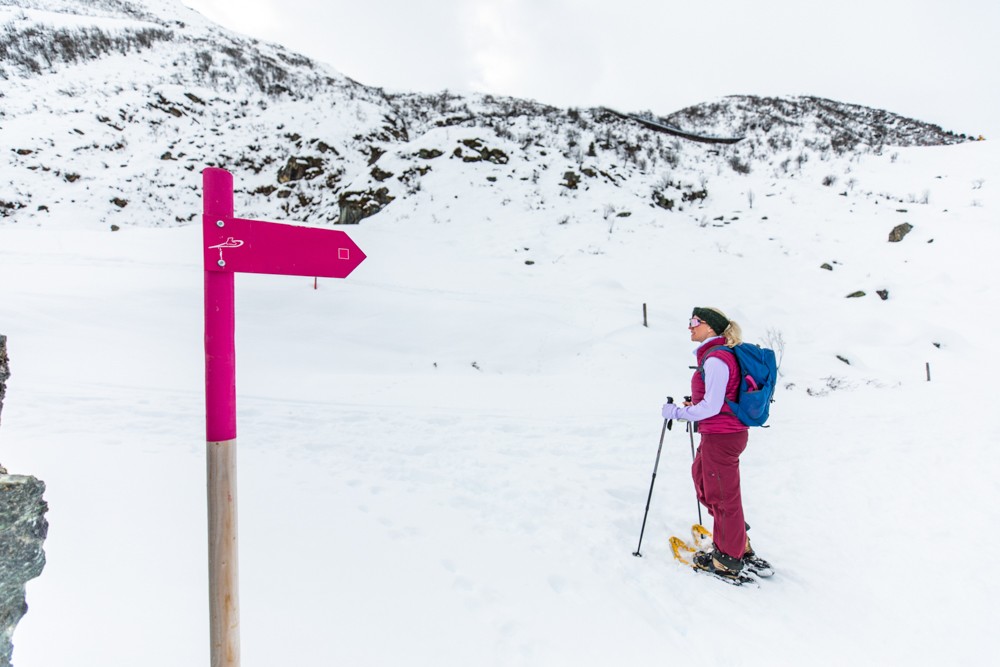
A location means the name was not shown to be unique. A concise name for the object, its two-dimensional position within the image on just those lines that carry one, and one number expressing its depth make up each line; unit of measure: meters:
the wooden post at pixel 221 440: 1.54
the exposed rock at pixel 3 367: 1.74
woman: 3.08
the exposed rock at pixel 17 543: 1.48
